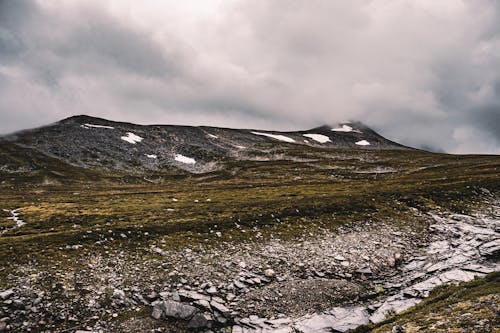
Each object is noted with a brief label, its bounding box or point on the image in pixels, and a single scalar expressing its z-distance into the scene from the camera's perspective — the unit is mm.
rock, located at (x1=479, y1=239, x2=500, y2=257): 21969
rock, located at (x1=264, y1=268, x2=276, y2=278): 22706
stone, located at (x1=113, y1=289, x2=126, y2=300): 19344
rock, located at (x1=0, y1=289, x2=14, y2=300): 18131
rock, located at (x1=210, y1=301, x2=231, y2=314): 18694
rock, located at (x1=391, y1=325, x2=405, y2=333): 13254
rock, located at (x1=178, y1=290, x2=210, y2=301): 19625
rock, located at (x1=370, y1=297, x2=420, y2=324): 17331
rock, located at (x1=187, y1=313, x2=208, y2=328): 17469
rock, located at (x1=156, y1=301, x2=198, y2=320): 18047
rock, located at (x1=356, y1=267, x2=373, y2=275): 23281
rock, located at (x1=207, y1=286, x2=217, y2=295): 20455
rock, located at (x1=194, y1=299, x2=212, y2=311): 18942
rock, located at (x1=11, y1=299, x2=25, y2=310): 17653
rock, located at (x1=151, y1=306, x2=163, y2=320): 17953
